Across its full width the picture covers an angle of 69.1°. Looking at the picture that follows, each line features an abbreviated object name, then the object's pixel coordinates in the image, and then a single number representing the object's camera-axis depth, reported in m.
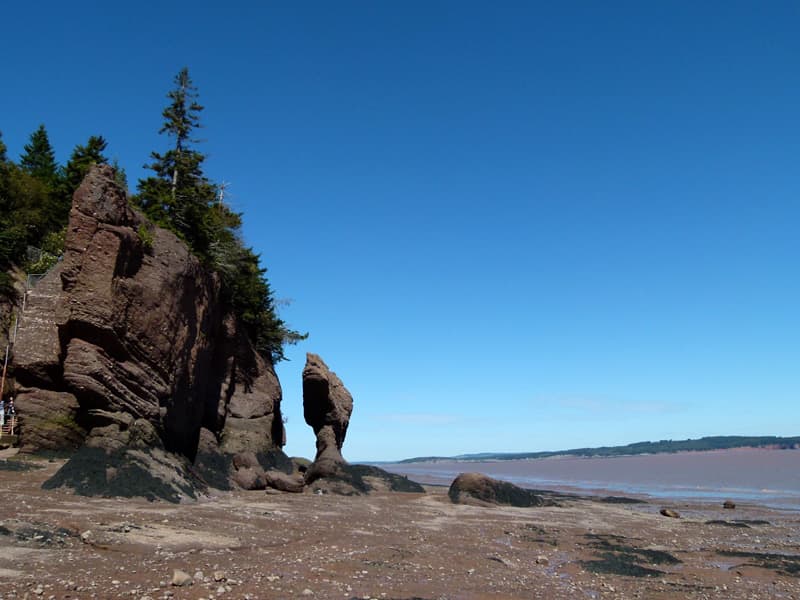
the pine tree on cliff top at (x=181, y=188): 32.50
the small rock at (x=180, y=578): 9.25
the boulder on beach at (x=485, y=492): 31.42
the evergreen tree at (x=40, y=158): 46.56
